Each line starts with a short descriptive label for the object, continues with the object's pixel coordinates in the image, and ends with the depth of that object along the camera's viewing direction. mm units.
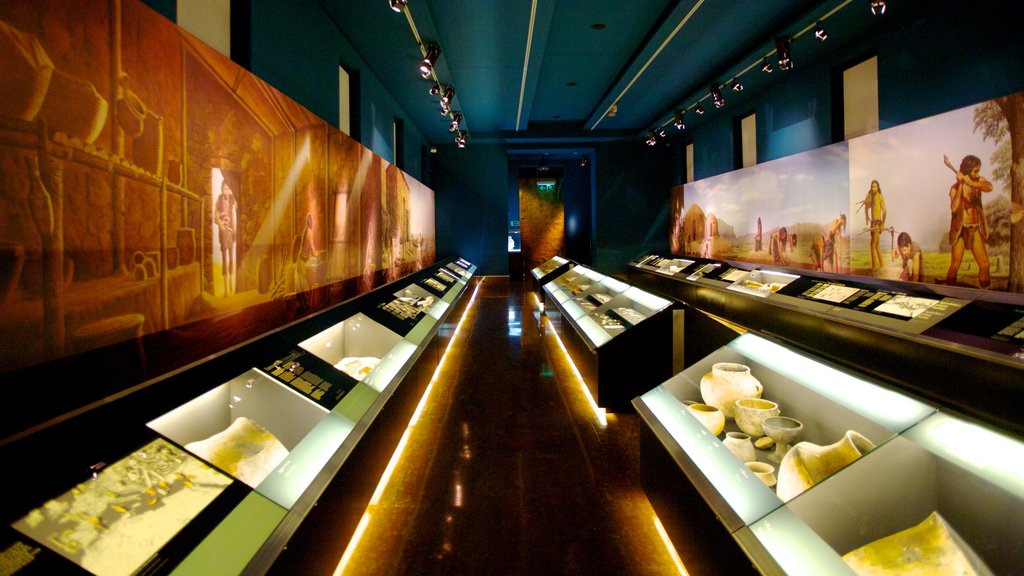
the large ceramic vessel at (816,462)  1460
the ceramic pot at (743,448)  1813
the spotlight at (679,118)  9566
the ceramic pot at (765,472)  1686
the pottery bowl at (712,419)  2086
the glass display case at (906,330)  2988
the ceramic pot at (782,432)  1808
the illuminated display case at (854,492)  1085
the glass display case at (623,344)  3781
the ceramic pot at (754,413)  1965
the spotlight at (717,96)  7884
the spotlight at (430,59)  5652
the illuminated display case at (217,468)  1012
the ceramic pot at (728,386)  2145
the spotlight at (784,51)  5980
